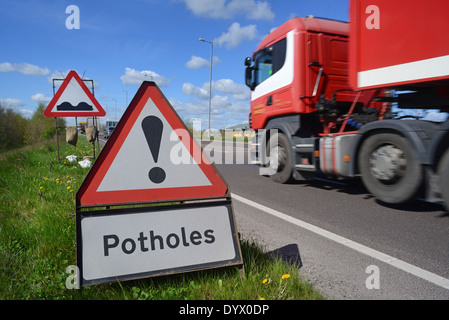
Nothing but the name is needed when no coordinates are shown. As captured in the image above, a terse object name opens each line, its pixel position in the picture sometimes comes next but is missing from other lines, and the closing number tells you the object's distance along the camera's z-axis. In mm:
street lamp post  32219
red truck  4070
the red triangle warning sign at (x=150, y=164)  2000
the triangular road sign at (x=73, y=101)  6171
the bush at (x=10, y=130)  47750
